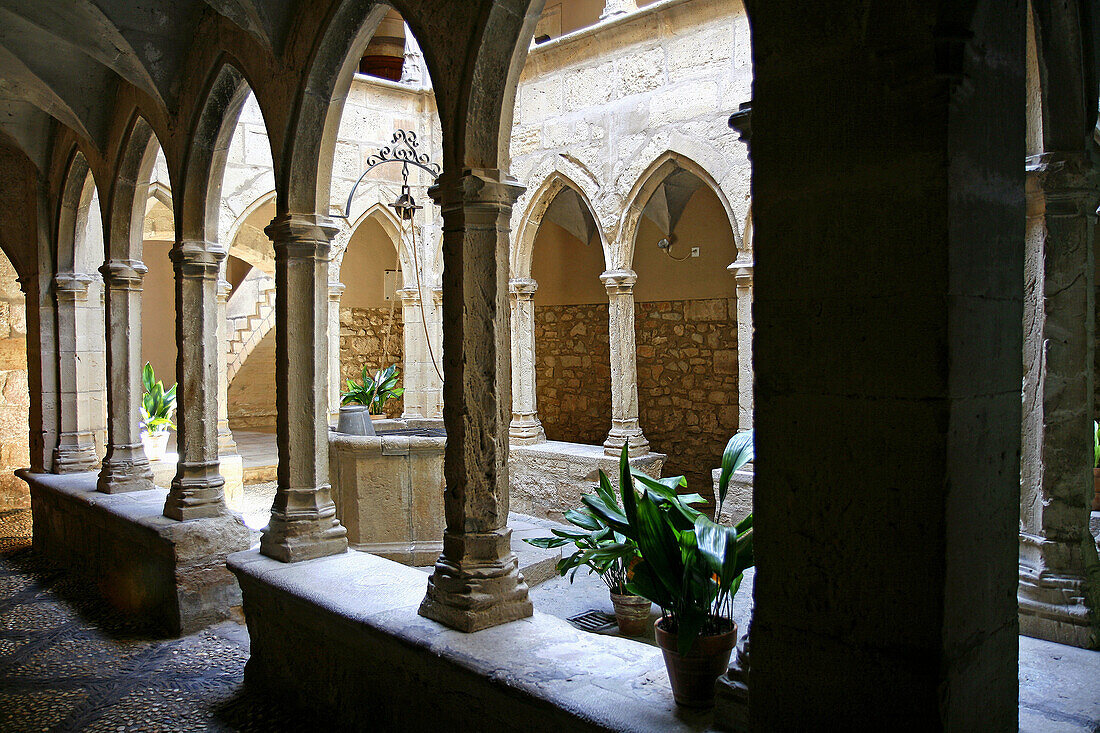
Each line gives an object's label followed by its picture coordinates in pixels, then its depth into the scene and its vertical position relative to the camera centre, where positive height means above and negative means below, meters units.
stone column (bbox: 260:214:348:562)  3.31 -0.11
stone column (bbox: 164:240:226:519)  4.10 -0.12
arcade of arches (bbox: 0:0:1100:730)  1.32 +0.09
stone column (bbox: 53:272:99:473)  5.73 -0.12
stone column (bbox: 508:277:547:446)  7.66 -0.11
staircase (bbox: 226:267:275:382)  9.74 +0.54
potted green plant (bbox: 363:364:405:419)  7.24 -0.28
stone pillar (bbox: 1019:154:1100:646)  2.25 -0.12
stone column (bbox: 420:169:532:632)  2.49 -0.10
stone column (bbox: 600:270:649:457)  7.07 +0.06
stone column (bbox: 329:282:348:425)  7.84 +0.09
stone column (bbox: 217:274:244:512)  7.04 -0.93
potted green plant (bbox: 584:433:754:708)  1.80 -0.55
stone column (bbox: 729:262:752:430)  6.25 +0.30
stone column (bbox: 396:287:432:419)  8.35 -0.01
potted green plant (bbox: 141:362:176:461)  6.69 -0.51
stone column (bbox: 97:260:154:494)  4.84 -0.10
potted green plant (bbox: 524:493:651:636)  2.07 -0.53
